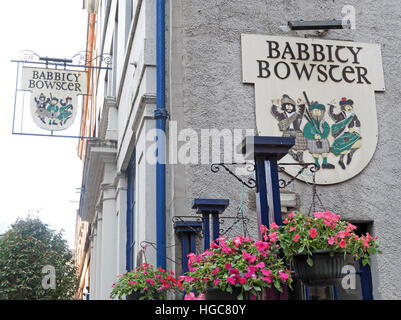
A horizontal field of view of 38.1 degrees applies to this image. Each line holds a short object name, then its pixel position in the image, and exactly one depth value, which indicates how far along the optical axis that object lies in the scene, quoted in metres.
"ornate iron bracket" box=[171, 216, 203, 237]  7.60
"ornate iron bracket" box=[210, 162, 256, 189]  7.86
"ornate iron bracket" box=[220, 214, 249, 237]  7.67
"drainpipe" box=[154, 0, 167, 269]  7.66
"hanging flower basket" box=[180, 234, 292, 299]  4.31
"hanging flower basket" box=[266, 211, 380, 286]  4.18
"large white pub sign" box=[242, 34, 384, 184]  8.32
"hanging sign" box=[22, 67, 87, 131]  12.72
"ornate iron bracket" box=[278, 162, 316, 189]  7.99
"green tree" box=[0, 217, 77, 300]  21.42
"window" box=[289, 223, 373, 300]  7.71
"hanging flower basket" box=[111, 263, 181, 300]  6.77
